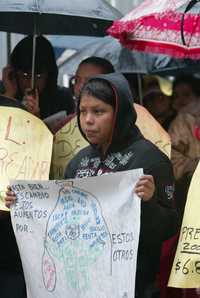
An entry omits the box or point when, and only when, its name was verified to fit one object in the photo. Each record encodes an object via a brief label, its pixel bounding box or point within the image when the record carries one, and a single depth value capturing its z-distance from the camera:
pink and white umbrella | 6.29
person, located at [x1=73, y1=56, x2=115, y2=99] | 6.60
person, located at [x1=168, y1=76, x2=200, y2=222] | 6.76
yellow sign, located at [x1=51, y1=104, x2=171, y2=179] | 5.98
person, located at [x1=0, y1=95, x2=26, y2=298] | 5.98
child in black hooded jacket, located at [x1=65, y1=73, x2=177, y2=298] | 4.98
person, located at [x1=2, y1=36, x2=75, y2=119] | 6.79
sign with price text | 4.97
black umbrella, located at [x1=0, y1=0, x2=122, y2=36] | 6.80
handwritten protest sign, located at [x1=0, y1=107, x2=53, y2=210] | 5.79
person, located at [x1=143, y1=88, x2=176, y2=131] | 8.28
